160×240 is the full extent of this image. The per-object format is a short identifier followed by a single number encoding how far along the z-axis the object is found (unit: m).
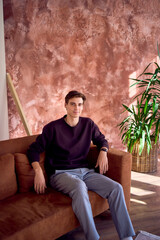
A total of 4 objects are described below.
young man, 1.76
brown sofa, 1.50
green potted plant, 2.89
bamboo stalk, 2.76
